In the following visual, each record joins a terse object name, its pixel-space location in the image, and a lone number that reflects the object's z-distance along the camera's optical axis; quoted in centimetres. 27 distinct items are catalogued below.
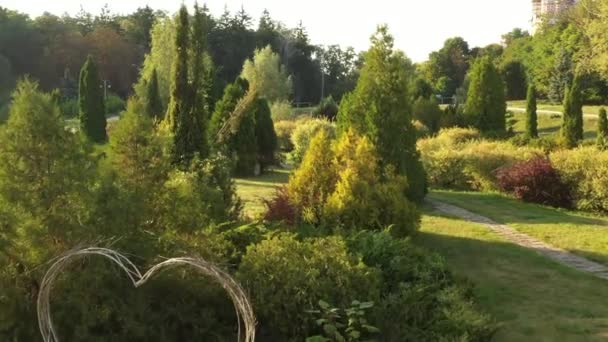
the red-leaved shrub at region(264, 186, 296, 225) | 818
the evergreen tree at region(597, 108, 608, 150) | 2014
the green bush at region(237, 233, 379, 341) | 482
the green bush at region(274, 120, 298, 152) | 2524
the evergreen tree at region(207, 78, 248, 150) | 1666
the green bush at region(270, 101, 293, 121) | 3038
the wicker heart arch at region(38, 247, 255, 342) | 378
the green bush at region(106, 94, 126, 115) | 4362
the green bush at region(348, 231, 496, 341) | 471
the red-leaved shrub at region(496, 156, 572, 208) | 1287
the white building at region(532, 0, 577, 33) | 5890
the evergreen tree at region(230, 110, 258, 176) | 1648
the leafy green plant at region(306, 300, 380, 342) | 434
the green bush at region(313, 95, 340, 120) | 3219
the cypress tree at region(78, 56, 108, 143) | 2345
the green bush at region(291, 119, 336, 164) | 1909
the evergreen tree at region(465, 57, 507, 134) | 2130
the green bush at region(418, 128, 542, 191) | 1501
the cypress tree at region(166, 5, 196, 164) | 830
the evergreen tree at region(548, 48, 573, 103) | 4369
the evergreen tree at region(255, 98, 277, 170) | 1788
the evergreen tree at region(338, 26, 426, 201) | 903
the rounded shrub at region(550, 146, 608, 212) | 1197
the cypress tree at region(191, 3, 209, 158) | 834
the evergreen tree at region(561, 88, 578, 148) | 2082
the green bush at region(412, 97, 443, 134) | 2625
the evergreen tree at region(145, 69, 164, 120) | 2419
